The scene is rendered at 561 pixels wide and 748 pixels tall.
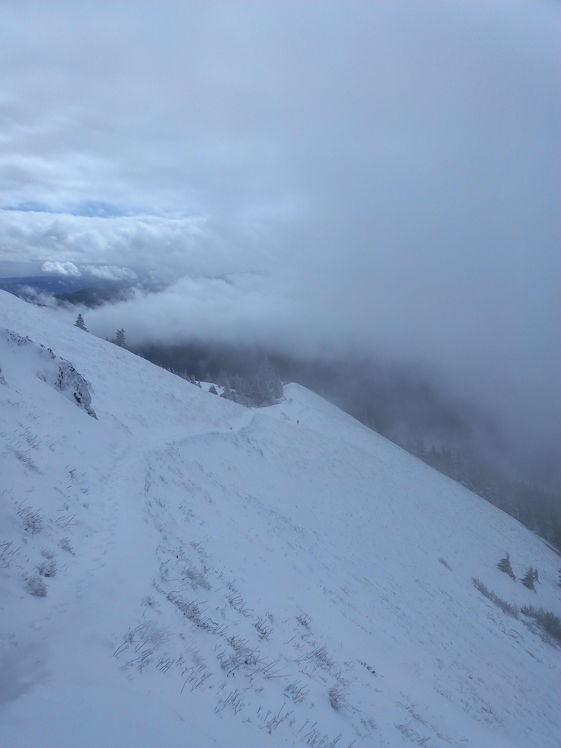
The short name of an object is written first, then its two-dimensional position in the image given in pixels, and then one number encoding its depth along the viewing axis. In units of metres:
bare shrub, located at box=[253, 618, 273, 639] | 10.30
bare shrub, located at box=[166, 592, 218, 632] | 8.62
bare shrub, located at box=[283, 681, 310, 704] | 8.20
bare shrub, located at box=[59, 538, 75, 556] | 8.65
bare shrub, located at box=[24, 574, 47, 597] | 6.85
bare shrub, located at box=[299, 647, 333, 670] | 10.50
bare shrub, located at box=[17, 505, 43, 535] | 8.33
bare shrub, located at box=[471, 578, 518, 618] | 29.27
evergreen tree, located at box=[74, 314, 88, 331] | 59.56
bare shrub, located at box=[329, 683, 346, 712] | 9.08
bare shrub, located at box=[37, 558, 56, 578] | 7.50
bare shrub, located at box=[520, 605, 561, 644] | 30.28
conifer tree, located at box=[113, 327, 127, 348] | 71.69
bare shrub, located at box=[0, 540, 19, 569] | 6.98
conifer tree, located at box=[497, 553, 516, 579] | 38.28
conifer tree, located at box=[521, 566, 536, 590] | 38.62
